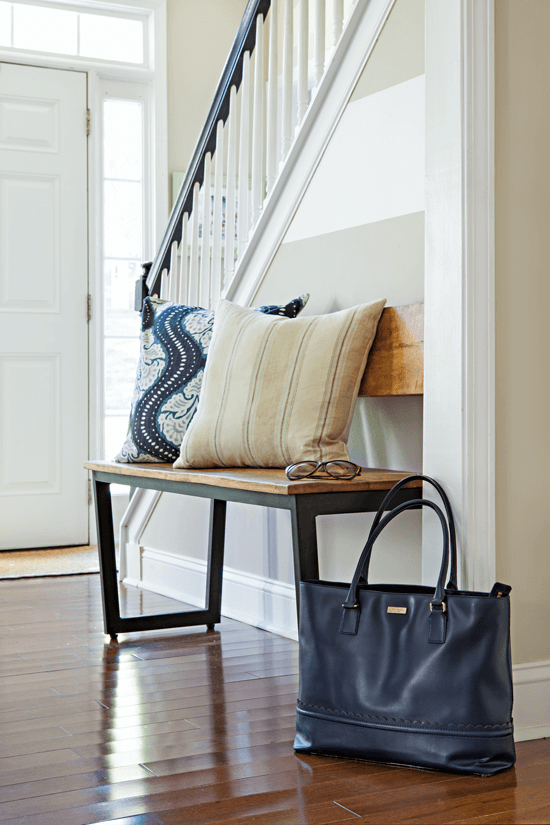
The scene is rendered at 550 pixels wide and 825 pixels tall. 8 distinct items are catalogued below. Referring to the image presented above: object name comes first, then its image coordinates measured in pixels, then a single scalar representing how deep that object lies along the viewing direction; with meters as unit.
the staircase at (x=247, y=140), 2.50
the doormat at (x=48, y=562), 3.73
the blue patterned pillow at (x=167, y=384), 2.58
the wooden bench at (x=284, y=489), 1.68
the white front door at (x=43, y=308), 4.38
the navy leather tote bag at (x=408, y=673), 1.45
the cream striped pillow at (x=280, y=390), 2.04
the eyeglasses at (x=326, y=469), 1.80
